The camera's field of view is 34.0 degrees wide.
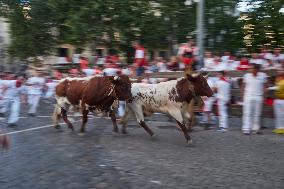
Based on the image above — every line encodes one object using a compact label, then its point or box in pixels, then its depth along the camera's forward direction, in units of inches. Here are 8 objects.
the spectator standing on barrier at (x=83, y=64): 791.6
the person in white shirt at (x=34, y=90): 722.8
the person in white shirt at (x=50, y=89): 841.5
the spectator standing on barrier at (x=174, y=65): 663.9
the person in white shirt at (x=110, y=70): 675.8
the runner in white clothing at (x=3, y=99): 611.5
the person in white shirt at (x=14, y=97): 590.6
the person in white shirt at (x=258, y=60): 652.8
